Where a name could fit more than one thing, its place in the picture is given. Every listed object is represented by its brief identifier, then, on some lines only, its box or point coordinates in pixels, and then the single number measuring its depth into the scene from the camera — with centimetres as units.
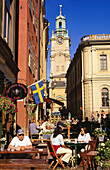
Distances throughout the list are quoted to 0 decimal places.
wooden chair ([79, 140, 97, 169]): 757
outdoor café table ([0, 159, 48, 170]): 487
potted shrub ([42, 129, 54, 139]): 1223
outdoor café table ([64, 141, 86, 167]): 812
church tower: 10644
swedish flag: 1410
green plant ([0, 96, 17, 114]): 836
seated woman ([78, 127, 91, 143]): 869
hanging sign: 1061
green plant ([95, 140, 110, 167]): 626
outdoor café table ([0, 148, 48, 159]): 618
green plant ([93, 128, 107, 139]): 825
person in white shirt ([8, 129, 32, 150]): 663
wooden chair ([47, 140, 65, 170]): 755
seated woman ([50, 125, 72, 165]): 771
